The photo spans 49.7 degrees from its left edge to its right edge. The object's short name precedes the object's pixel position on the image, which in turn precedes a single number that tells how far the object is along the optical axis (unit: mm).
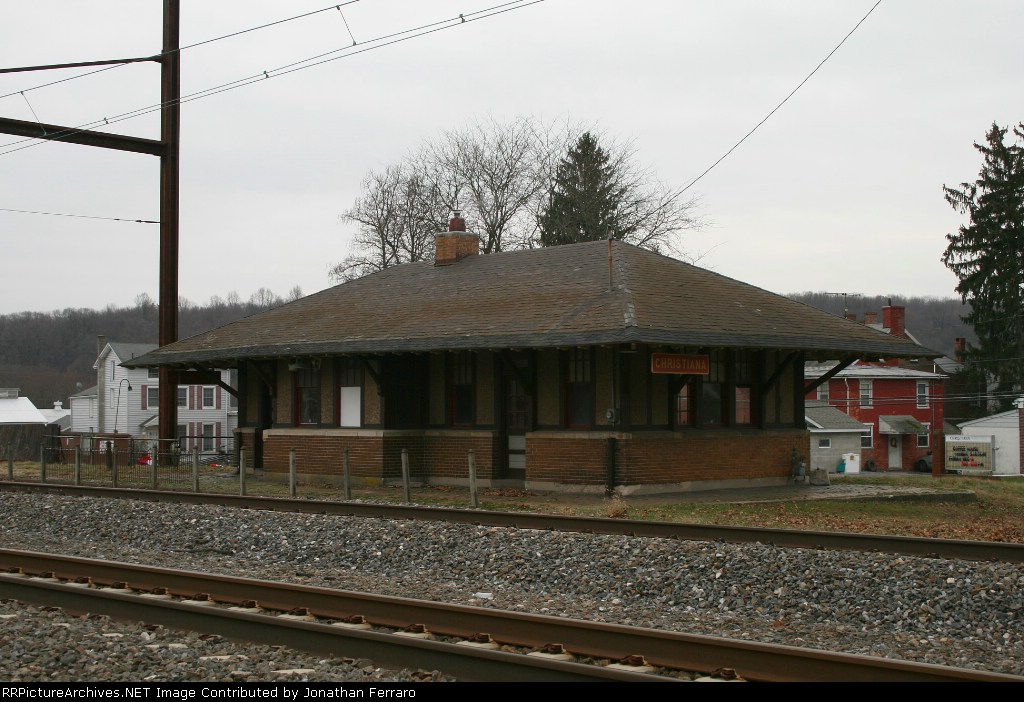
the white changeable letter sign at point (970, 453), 54188
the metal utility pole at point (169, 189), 29016
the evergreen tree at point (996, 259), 55844
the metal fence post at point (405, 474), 18134
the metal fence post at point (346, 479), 18891
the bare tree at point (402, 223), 55781
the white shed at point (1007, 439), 53781
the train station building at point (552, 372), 19812
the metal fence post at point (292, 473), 19422
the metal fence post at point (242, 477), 19641
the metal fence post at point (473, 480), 17203
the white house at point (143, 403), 64625
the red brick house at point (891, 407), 59844
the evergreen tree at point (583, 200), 50062
